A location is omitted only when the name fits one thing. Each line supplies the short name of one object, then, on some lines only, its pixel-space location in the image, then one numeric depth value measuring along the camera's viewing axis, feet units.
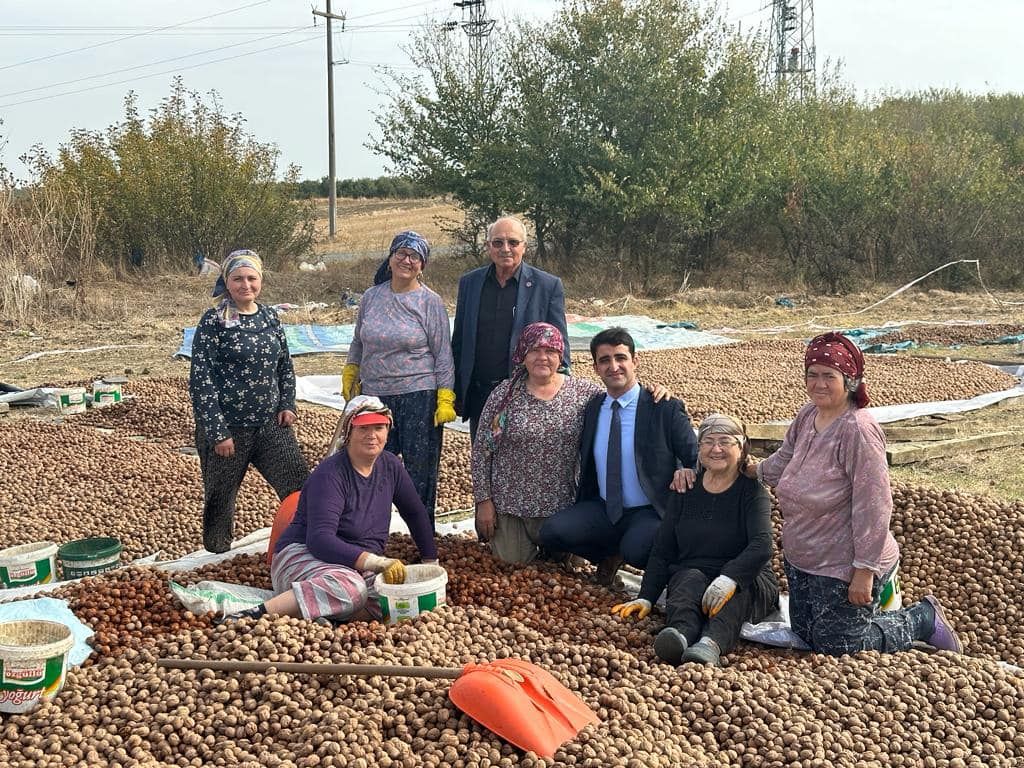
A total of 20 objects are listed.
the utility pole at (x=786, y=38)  105.91
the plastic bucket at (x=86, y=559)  15.94
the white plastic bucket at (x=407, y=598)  12.51
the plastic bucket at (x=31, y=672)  10.43
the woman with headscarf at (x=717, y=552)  12.79
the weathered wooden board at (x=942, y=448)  21.12
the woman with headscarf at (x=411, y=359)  15.61
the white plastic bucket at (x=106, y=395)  29.78
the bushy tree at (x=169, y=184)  59.21
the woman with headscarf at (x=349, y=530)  12.67
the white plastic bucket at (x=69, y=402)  28.96
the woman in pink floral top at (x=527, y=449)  15.01
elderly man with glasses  15.21
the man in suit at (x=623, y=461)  14.47
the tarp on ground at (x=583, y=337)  38.50
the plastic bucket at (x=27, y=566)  15.12
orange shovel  9.62
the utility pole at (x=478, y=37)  61.46
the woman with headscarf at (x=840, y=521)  12.10
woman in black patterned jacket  15.57
